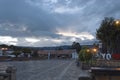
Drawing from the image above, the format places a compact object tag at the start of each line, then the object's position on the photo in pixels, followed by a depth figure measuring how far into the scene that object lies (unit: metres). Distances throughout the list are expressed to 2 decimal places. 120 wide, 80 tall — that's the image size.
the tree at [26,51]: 64.39
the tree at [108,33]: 23.06
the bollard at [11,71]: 2.83
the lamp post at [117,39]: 22.47
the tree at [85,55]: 22.12
